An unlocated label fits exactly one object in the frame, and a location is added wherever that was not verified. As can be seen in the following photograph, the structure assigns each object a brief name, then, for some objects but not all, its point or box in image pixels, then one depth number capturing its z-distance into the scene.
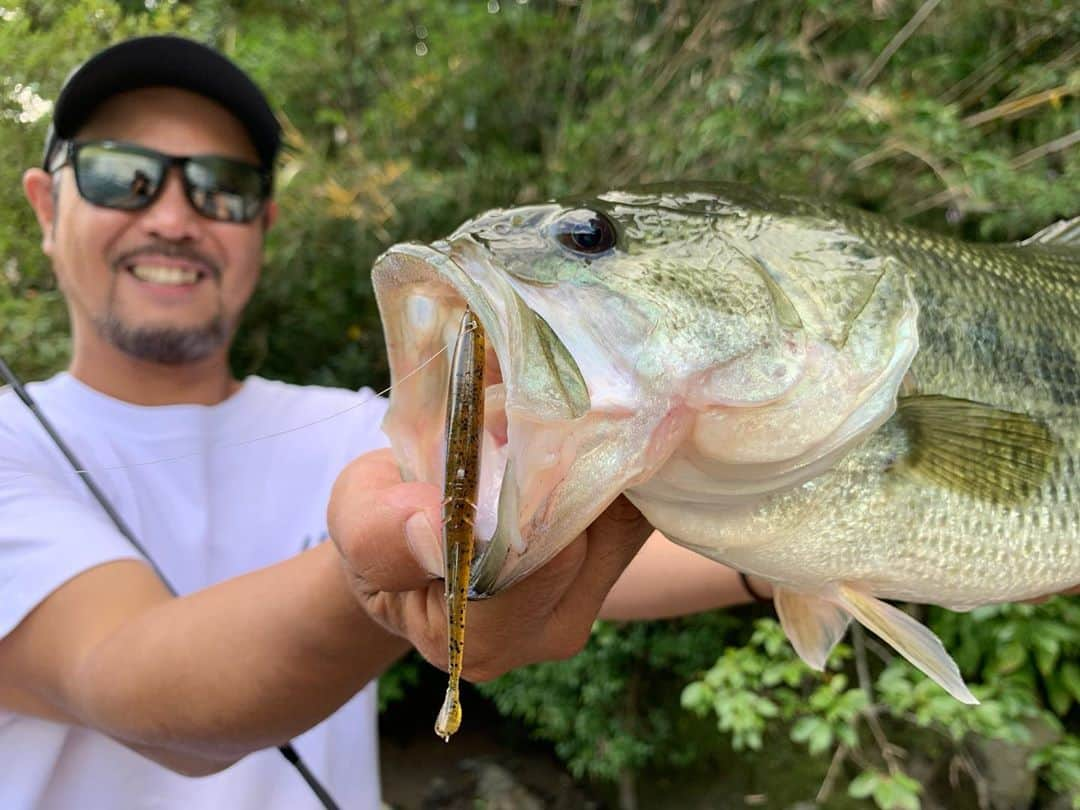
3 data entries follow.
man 0.33
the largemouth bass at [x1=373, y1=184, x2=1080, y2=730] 0.26
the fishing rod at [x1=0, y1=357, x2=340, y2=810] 0.44
